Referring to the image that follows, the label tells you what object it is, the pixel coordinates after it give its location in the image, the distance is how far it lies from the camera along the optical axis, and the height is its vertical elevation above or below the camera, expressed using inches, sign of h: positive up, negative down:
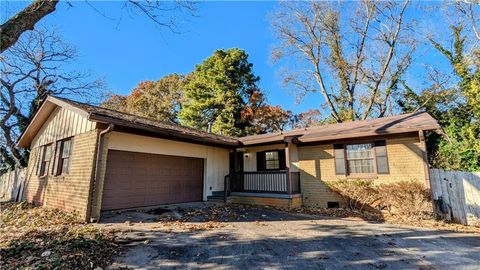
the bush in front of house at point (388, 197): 319.6 -21.8
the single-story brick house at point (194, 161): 319.6 +32.6
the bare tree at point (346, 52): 746.2 +420.4
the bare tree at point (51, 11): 185.2 +144.6
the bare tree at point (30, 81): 609.3 +266.5
